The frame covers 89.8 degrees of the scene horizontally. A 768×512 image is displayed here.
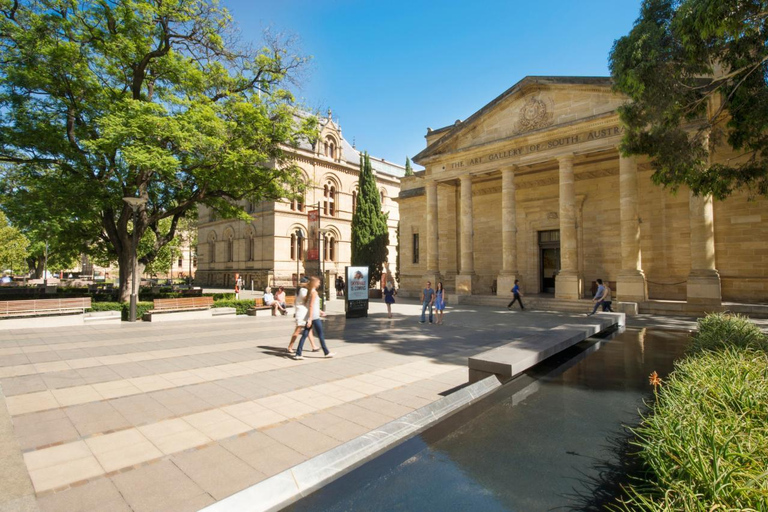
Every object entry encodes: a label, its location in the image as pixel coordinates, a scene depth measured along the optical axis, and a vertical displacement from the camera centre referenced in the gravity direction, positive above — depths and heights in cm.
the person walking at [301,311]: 862 -88
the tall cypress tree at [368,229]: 3400 +377
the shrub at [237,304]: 1780 -150
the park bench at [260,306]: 1772 -164
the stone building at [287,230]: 3828 +457
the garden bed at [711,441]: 247 -139
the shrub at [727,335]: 695 -129
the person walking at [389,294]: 1647 -99
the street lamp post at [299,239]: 3741 +340
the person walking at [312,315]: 855 -96
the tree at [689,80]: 881 +522
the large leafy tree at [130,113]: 1477 +682
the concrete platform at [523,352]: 627 -151
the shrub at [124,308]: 1562 -143
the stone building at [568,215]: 1705 +299
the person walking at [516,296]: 1942 -130
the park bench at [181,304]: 1555 -133
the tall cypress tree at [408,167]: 4996 +1362
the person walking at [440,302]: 1459 -119
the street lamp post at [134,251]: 1478 +90
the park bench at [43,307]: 1310 -119
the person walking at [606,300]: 1570 -126
